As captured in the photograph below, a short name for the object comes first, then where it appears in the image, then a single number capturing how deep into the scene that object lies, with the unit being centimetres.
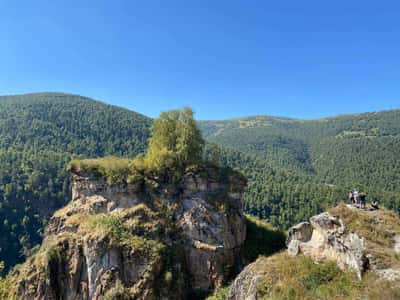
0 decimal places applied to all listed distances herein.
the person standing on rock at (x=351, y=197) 1809
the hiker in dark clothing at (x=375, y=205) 1619
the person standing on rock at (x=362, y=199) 1675
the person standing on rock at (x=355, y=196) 1762
